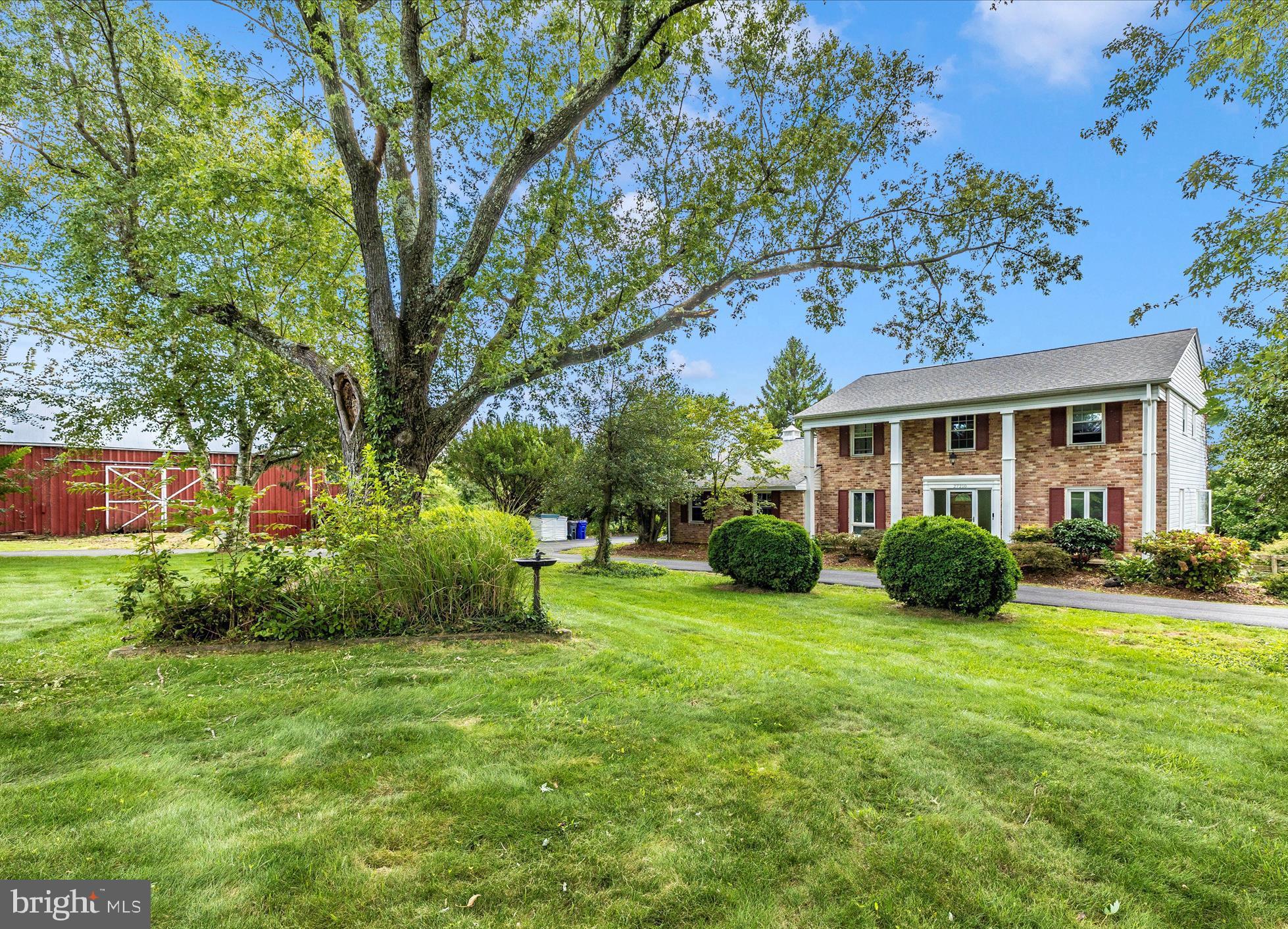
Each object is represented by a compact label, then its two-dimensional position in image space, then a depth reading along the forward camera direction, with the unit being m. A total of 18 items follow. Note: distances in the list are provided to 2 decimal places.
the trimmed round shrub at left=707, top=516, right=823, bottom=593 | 10.95
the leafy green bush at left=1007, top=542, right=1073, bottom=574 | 13.30
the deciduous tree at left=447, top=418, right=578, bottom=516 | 23.27
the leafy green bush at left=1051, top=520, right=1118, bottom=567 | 14.09
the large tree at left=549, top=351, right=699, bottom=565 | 14.36
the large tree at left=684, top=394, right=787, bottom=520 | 19.39
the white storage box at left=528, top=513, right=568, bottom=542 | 27.34
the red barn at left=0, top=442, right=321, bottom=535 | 16.62
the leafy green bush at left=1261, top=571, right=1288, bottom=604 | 10.83
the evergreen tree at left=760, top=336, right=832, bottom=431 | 41.91
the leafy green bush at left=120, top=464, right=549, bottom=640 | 5.41
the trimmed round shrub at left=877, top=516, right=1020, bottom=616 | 8.36
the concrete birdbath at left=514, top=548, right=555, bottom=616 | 6.01
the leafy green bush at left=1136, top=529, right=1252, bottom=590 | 11.10
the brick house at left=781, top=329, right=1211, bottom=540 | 14.84
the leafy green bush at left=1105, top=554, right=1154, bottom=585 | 12.02
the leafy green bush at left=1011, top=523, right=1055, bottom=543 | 15.03
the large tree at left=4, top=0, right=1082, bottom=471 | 7.26
